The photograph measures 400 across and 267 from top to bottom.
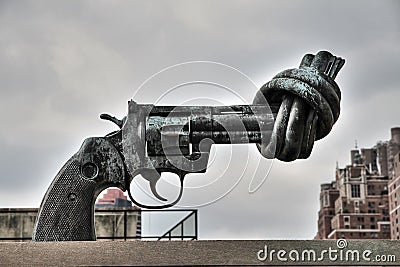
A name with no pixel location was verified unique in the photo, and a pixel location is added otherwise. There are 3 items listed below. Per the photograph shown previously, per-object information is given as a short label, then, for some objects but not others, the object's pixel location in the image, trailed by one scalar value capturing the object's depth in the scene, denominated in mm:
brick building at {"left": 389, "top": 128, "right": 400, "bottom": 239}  86188
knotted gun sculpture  3795
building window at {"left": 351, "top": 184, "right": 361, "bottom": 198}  105250
